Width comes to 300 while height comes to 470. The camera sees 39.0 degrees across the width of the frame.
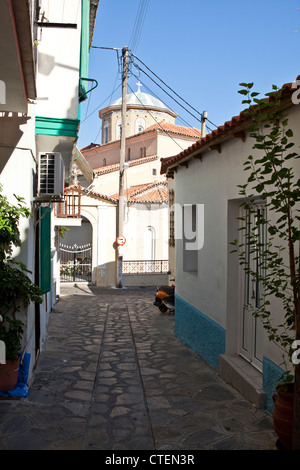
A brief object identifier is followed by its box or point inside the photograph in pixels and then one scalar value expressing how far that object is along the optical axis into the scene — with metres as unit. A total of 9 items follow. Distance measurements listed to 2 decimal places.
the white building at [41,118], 5.82
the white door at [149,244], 24.20
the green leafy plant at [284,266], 3.71
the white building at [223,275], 5.62
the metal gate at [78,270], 21.64
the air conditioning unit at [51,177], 6.61
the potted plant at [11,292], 5.32
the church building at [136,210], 21.66
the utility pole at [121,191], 20.55
